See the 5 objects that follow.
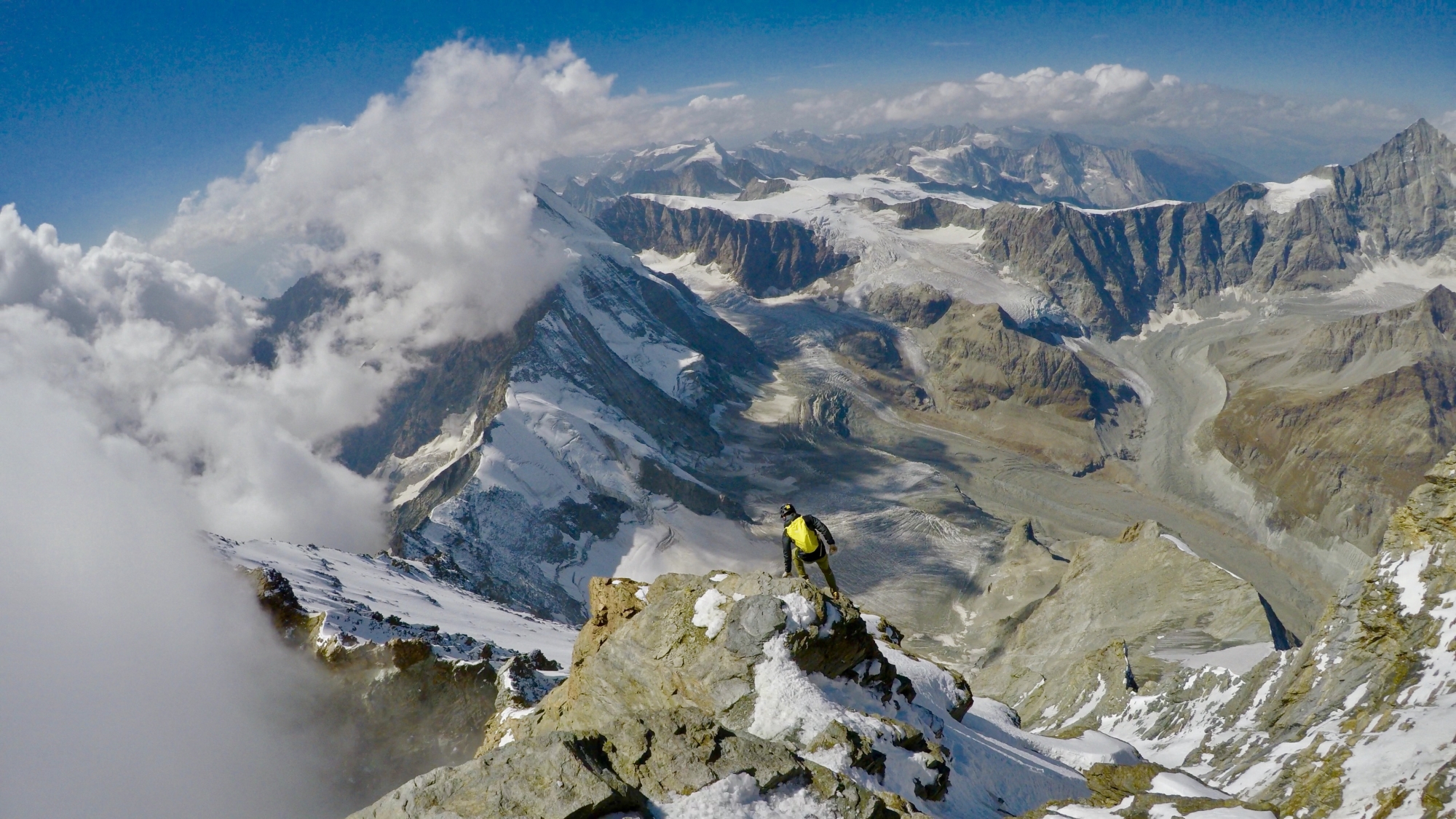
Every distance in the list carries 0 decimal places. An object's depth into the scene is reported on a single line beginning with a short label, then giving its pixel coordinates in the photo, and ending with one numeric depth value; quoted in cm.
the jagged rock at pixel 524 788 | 1426
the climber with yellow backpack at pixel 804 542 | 2531
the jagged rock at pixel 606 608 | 2973
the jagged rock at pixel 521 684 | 4222
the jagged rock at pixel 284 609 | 5794
